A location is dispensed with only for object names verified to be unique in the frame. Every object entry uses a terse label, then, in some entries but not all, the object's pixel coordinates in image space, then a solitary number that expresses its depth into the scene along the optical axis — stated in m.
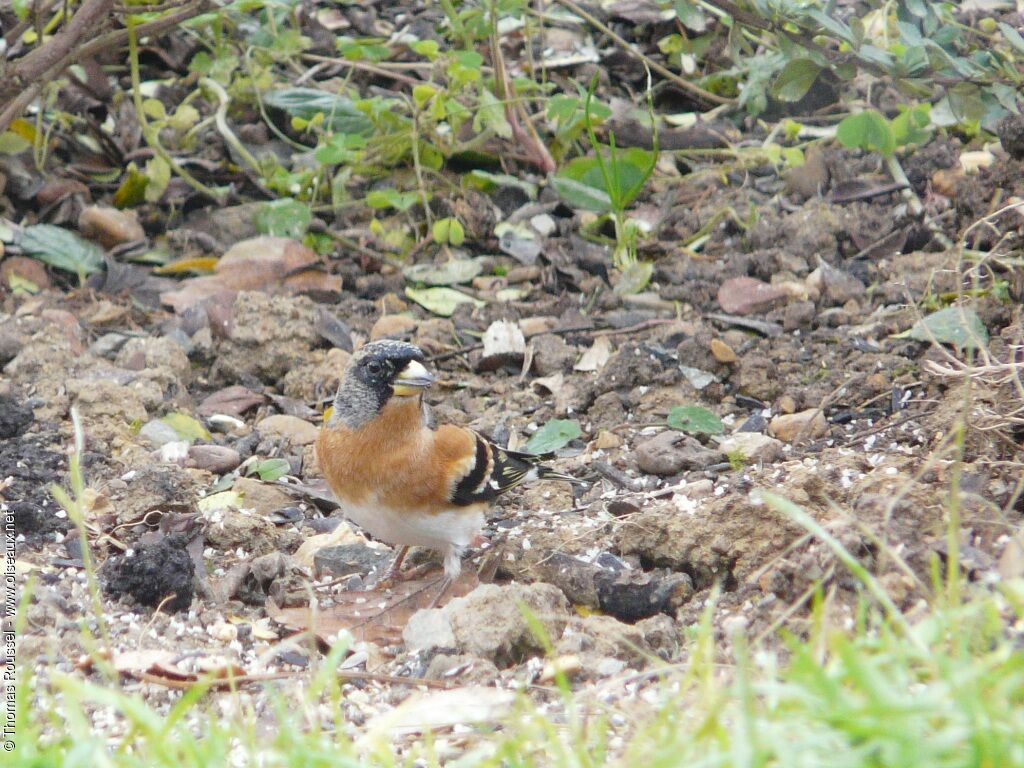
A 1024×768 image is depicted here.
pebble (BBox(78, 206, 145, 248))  11.70
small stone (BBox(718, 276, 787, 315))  10.44
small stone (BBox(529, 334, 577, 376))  10.12
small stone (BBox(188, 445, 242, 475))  8.85
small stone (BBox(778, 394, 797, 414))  9.12
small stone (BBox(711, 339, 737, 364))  9.70
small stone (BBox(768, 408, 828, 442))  8.62
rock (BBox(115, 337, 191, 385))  9.84
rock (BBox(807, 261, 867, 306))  10.40
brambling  7.79
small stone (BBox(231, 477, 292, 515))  8.49
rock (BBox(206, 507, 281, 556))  7.79
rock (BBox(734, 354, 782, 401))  9.42
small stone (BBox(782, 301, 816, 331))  10.12
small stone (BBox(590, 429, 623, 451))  9.04
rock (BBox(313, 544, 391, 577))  7.99
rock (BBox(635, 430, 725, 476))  8.55
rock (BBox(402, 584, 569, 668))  6.18
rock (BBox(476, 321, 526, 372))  10.23
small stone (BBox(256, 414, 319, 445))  9.41
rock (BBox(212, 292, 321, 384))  10.23
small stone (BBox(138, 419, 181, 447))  8.96
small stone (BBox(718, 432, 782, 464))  8.45
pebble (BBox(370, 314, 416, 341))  10.49
